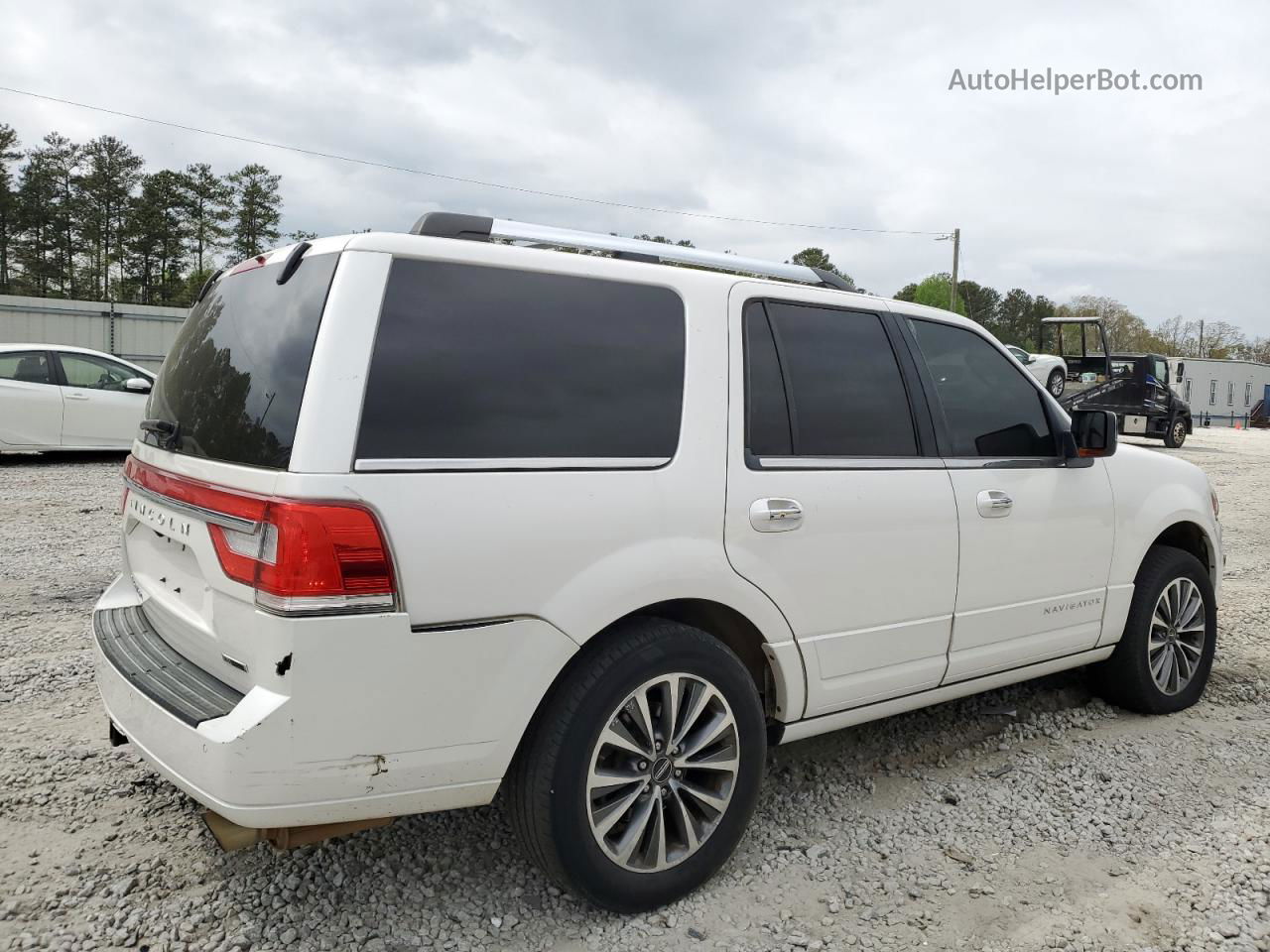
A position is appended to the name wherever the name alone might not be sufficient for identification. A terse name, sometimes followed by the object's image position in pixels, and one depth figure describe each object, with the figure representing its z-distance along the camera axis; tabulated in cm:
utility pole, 4647
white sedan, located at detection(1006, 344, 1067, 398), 2348
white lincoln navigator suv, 218
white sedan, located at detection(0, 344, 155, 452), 1113
